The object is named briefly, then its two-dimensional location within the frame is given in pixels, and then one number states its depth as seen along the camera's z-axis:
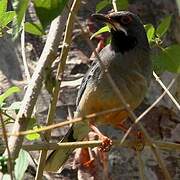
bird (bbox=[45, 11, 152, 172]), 7.27
